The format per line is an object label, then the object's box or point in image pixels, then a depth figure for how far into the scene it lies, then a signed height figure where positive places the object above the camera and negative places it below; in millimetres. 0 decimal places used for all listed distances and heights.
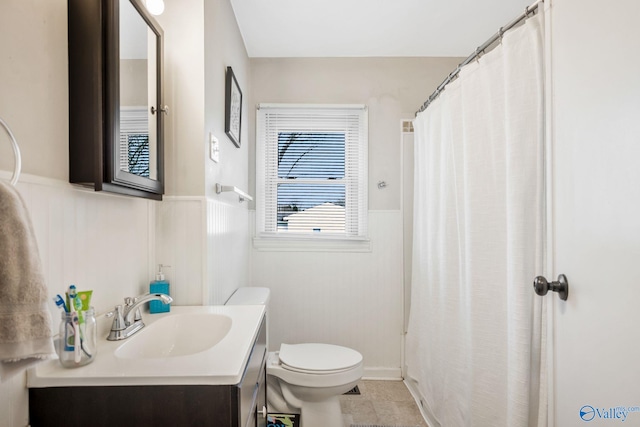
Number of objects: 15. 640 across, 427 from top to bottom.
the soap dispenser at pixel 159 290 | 1246 -306
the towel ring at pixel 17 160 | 556 +92
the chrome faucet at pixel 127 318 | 982 -329
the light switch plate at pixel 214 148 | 1472 +302
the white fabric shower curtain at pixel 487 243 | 1110 -129
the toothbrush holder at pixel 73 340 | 769 -303
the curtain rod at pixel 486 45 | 1116 +698
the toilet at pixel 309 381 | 1685 -878
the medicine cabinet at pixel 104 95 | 890 +342
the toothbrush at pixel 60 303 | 749 -208
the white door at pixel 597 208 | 749 +13
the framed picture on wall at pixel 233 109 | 1750 +595
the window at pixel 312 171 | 2482 +324
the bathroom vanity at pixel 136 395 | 727 -411
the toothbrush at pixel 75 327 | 770 -270
